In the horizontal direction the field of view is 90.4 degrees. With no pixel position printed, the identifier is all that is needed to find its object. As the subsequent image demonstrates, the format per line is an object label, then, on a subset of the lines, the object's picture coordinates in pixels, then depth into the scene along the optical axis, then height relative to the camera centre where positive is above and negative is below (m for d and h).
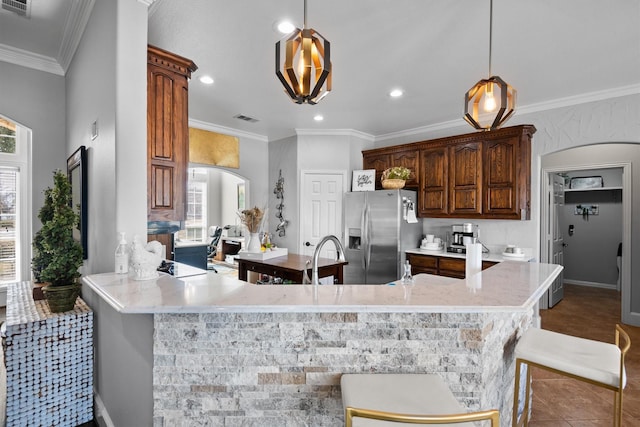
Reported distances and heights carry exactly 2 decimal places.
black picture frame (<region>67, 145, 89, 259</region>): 2.33 +0.14
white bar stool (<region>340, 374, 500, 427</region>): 0.99 -0.64
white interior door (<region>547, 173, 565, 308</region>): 4.71 -0.27
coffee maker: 4.51 -0.32
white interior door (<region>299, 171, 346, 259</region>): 5.35 +0.15
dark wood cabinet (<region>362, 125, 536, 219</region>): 4.02 +0.56
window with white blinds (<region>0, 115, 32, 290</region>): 3.66 +0.08
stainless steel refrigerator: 4.62 -0.30
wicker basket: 4.72 +0.46
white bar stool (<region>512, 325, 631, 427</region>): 1.42 -0.69
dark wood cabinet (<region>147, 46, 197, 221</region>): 2.08 +0.54
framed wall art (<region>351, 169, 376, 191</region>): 5.20 +0.56
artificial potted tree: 1.96 -0.27
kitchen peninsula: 1.28 -0.57
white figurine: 1.60 -0.25
